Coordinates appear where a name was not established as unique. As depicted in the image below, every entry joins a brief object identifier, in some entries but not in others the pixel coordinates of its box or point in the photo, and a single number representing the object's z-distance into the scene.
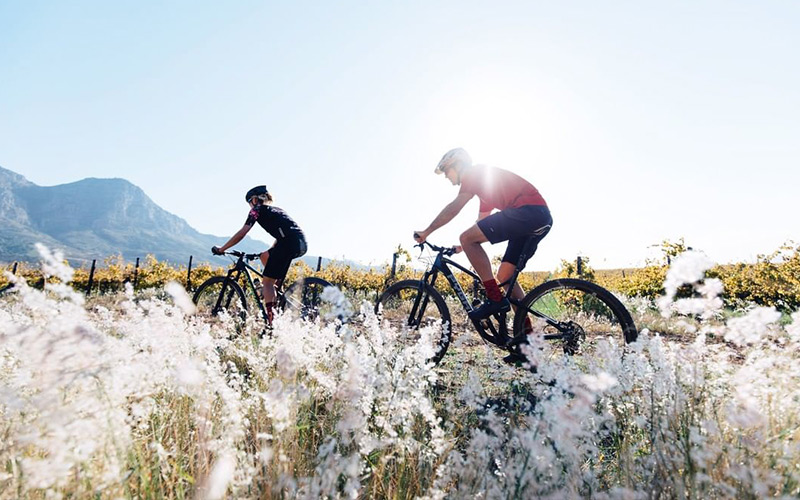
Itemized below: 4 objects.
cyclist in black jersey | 5.88
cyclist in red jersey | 4.05
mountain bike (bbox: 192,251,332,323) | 5.70
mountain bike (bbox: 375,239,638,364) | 3.83
